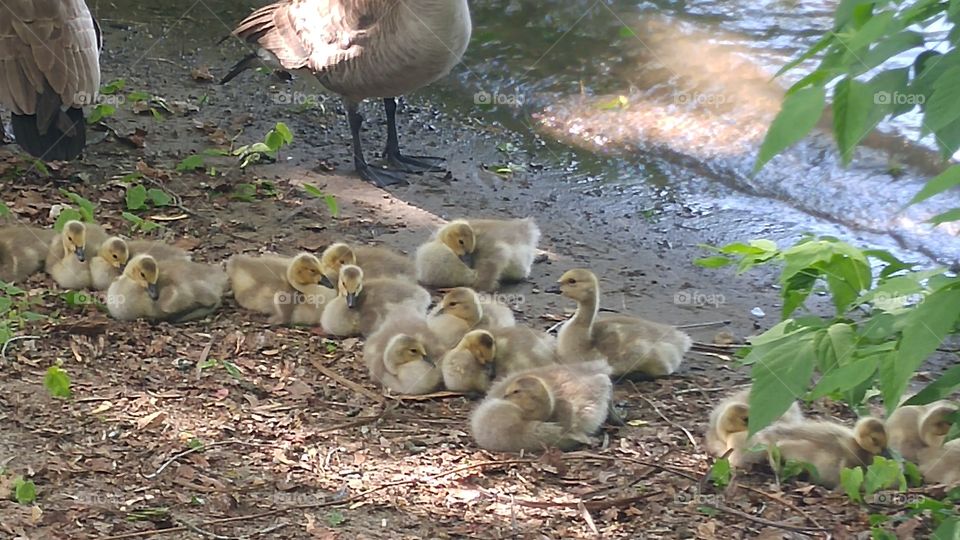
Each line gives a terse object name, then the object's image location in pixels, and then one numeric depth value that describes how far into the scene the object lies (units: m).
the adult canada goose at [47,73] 6.31
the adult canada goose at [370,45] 6.78
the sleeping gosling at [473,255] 5.55
